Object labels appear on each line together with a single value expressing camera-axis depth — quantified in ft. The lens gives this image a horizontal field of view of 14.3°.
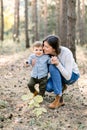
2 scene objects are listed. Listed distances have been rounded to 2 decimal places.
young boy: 23.09
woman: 22.68
